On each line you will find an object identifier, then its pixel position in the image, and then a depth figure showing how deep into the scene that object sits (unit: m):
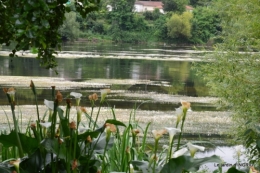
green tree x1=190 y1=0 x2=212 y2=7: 127.07
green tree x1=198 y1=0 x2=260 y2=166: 14.52
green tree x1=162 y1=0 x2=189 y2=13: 119.00
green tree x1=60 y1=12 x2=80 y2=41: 89.97
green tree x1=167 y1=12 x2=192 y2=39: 100.12
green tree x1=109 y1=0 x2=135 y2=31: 106.05
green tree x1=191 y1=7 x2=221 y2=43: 94.07
